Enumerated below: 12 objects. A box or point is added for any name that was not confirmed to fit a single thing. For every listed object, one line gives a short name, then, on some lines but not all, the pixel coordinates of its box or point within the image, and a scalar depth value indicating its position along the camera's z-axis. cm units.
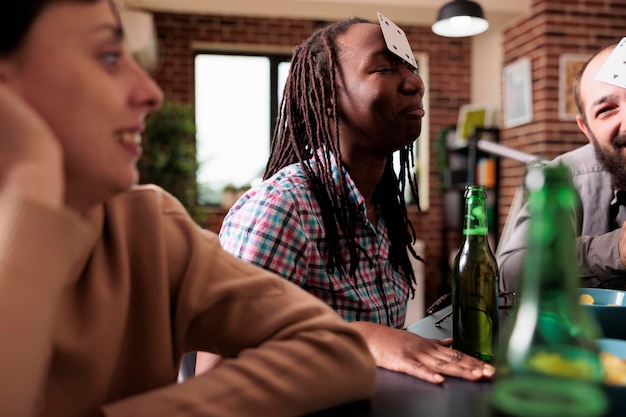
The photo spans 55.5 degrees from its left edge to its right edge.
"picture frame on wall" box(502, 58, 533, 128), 479
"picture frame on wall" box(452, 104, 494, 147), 554
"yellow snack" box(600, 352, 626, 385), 55
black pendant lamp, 302
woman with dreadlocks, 109
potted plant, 489
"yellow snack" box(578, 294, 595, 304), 106
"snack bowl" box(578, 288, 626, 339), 91
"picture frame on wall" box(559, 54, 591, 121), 461
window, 576
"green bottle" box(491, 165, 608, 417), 37
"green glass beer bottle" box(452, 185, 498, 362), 84
